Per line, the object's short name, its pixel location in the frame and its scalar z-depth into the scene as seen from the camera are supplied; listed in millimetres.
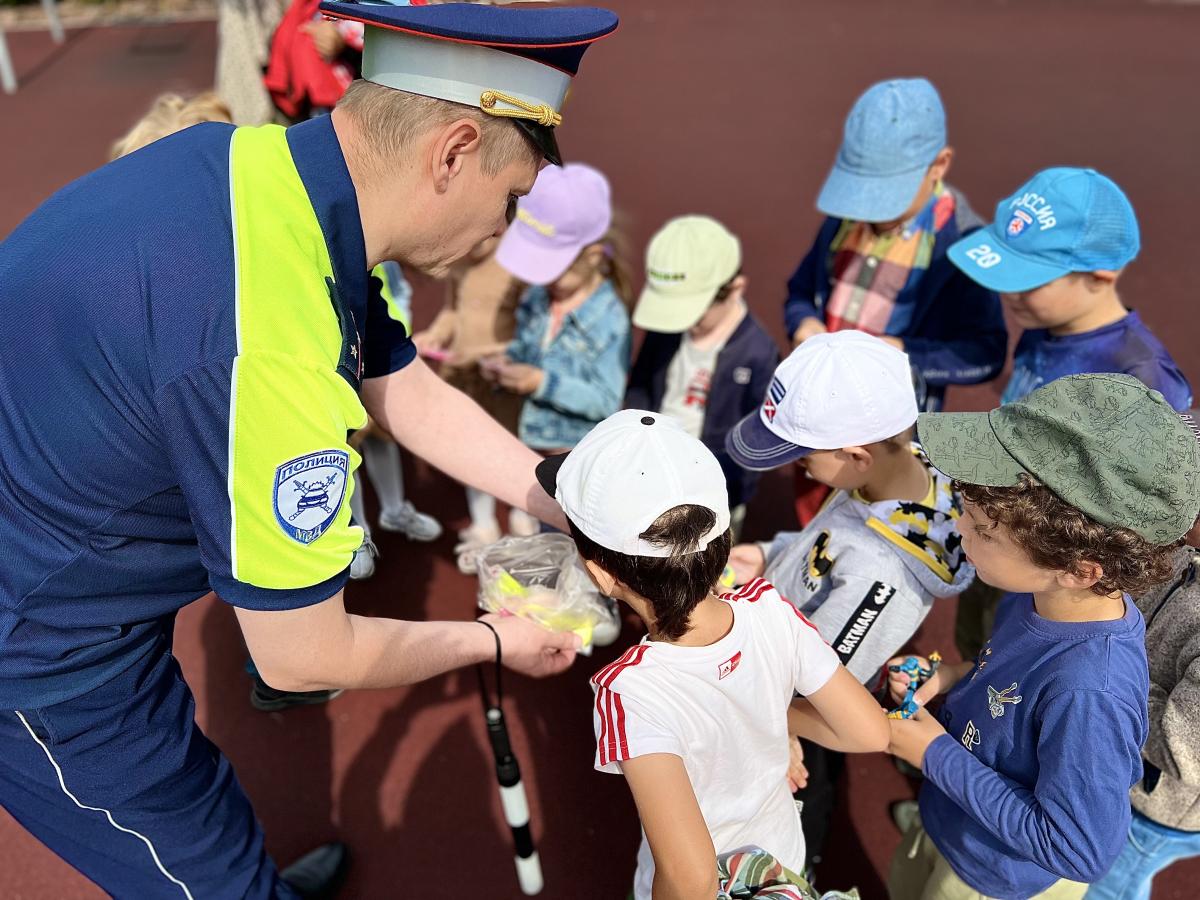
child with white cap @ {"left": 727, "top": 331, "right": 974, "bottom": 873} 2053
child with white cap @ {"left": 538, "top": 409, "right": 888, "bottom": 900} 1558
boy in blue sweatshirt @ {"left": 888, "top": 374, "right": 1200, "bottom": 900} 1573
